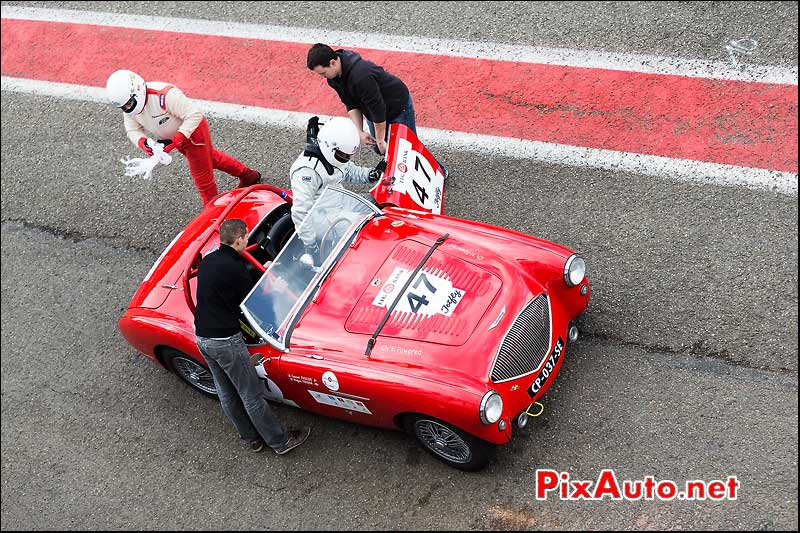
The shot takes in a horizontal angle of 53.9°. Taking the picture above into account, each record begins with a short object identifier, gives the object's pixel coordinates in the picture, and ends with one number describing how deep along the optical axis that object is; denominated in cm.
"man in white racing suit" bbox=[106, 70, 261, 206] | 632
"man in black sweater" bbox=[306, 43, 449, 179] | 597
